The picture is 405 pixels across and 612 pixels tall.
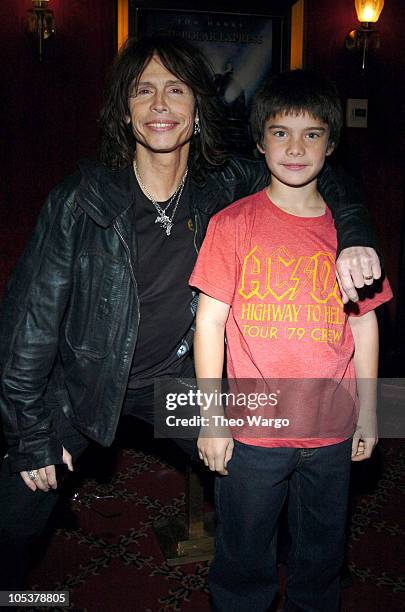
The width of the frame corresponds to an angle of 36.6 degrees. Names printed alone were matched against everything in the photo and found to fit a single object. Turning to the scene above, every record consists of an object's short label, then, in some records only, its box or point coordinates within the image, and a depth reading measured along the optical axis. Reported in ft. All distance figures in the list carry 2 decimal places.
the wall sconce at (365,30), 13.80
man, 5.84
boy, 5.43
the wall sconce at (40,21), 12.20
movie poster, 13.34
